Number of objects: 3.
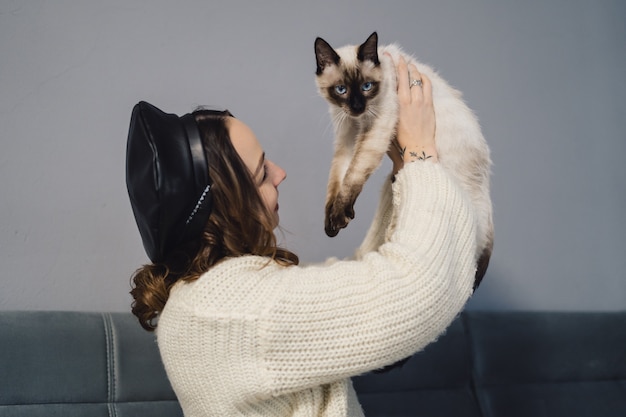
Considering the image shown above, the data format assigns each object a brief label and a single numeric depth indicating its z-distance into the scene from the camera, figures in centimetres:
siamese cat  126
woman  98
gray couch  145
